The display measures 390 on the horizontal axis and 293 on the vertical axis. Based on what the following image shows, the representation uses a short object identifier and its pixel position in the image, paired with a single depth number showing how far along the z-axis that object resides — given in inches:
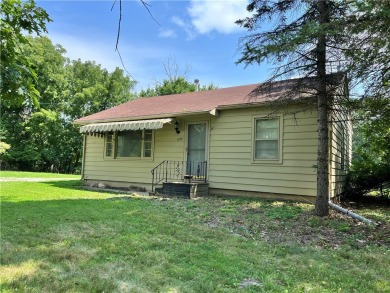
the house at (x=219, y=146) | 330.6
